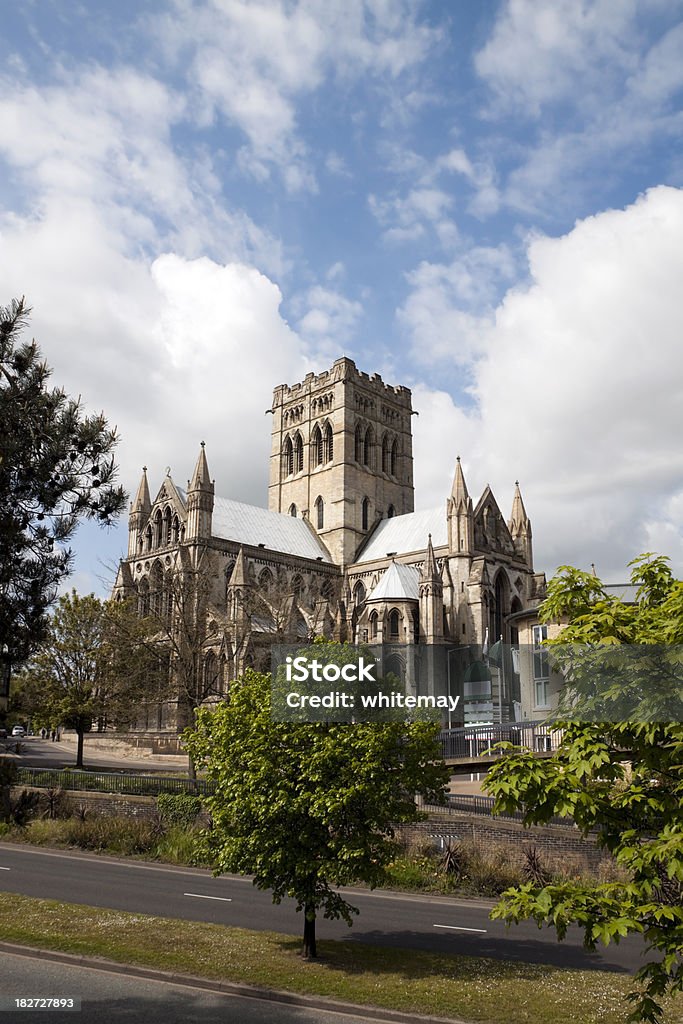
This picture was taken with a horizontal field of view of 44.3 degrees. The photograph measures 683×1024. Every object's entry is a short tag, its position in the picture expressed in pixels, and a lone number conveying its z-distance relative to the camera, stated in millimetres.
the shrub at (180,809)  27906
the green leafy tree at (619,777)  7309
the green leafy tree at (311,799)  13984
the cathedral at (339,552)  54156
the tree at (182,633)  40219
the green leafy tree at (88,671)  43500
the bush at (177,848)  25156
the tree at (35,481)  12172
